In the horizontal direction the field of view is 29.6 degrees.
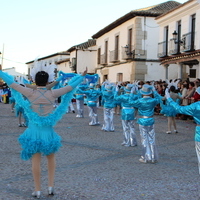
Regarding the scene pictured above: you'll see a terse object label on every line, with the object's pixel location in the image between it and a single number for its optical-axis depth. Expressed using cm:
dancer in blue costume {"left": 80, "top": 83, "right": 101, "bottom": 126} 1416
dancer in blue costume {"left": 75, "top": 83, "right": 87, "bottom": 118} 1745
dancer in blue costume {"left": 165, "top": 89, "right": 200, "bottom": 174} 538
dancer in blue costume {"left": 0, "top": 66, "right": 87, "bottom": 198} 505
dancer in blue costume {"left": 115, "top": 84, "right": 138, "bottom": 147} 948
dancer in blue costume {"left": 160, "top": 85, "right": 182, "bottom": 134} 1221
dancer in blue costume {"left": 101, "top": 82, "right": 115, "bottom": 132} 1224
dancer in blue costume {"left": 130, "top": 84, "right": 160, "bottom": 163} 787
